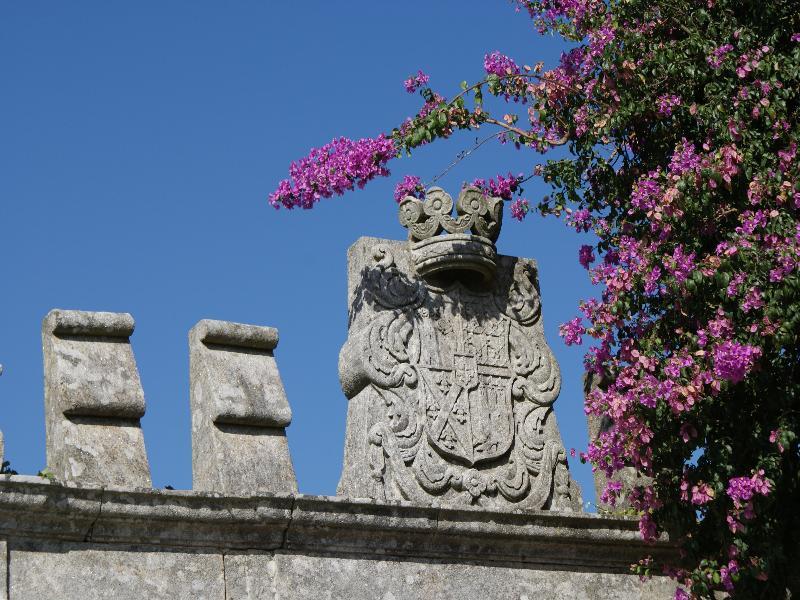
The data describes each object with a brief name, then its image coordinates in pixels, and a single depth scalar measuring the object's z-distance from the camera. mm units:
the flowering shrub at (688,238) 14413
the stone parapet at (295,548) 12747
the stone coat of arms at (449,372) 14934
